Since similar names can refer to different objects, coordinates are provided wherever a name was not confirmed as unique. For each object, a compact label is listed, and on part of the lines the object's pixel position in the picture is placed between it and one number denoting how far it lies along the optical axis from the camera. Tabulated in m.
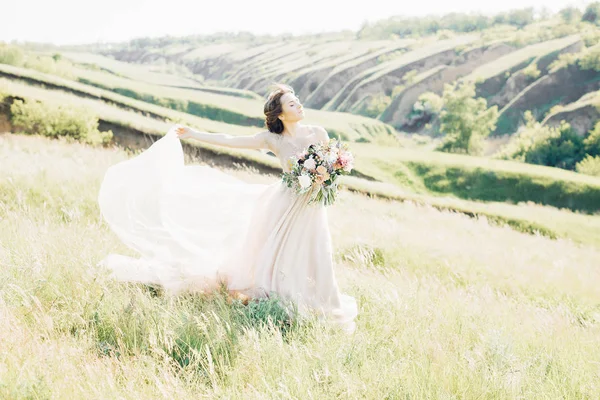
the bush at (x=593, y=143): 55.72
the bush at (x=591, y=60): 74.56
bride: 5.76
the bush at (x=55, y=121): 22.09
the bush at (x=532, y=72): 83.12
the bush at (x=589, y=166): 50.19
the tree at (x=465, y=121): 66.12
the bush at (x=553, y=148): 57.81
